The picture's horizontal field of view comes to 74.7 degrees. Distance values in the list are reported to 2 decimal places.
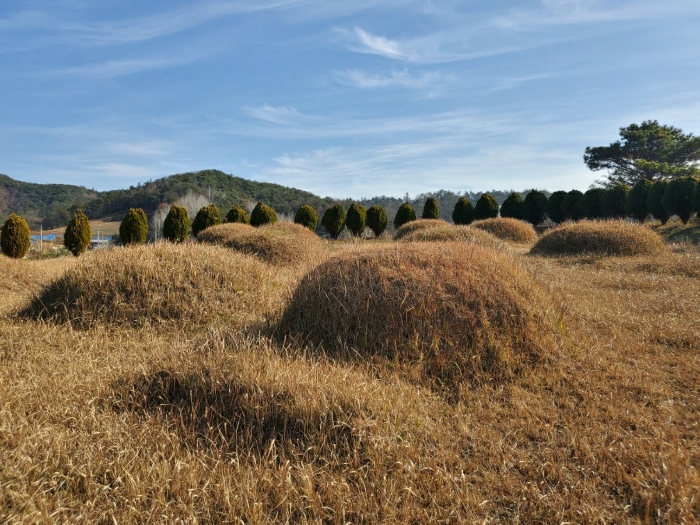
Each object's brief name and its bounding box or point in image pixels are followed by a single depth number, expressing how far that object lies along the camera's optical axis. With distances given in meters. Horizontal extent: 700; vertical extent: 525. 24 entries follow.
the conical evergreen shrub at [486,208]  26.22
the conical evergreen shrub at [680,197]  19.14
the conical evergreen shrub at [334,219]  24.52
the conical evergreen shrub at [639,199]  21.69
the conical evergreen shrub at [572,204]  25.12
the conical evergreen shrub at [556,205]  25.64
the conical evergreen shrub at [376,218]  25.25
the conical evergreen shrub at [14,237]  13.63
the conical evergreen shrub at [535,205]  26.41
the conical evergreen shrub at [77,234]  15.67
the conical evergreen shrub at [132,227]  17.14
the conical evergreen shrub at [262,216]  20.97
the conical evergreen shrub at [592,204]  24.08
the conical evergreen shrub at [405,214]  26.62
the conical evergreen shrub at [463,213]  26.56
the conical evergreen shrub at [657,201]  20.44
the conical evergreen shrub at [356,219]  25.16
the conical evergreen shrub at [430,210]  26.03
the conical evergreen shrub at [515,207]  26.77
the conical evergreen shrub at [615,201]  22.86
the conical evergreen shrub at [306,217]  23.12
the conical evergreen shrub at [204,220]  19.69
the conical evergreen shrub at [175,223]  18.25
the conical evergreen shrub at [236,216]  20.73
